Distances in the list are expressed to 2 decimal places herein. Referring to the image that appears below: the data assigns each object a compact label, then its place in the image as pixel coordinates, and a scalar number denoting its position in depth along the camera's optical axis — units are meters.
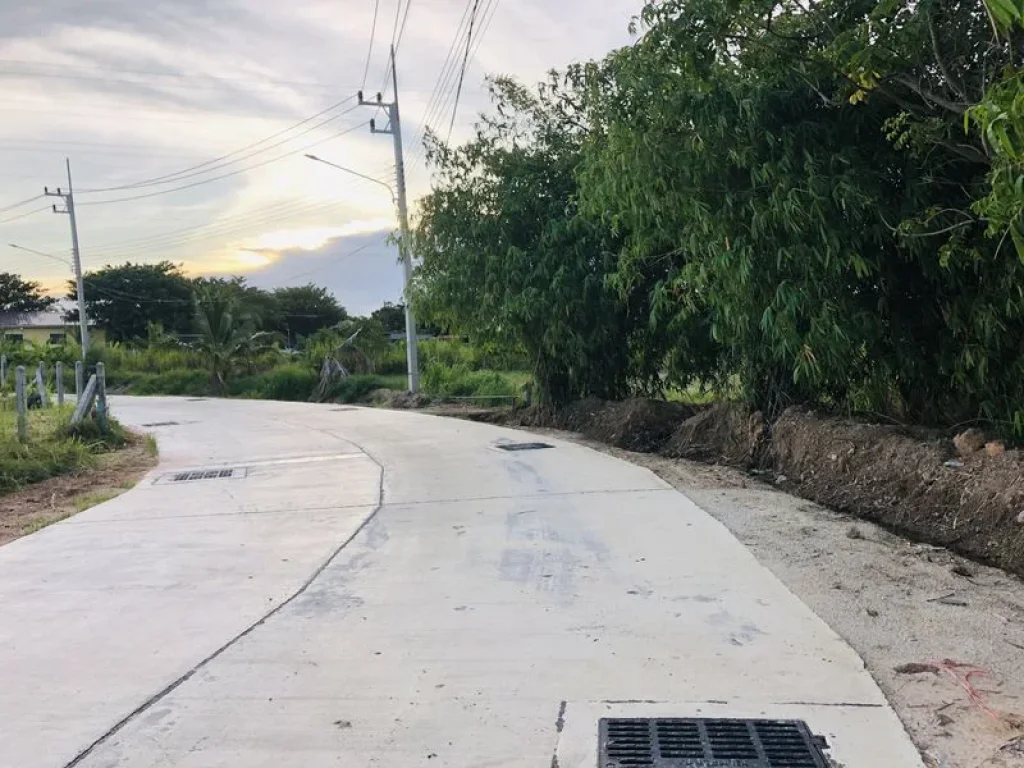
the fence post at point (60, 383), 20.95
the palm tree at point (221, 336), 35.44
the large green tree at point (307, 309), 70.31
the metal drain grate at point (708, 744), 3.00
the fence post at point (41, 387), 20.07
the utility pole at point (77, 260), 39.75
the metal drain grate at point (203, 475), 10.43
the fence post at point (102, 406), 14.16
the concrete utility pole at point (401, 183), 22.89
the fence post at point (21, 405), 11.79
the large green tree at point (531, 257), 13.20
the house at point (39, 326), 61.91
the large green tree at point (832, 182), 6.34
